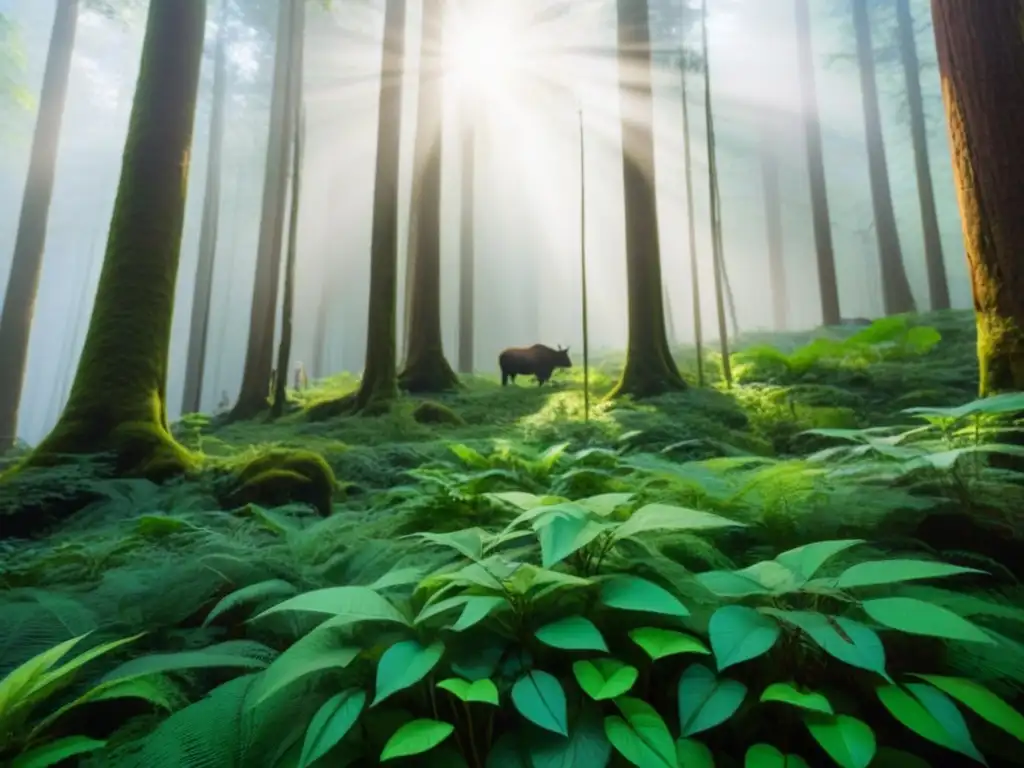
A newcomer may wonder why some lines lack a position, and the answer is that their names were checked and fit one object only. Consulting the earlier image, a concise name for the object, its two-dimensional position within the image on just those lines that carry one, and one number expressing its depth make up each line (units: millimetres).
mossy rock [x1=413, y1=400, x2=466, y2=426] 7723
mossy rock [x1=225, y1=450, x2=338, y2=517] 4020
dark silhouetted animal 11391
